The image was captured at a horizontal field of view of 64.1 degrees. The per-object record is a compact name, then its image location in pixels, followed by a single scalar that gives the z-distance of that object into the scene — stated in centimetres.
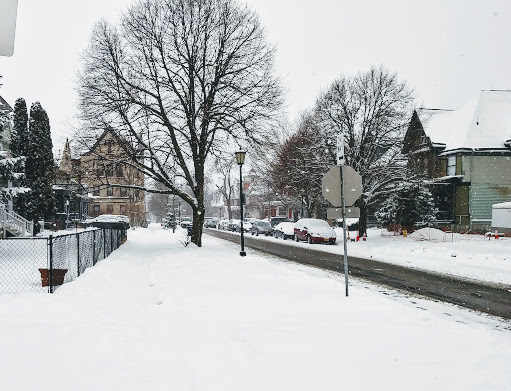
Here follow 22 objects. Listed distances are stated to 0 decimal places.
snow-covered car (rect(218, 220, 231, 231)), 5733
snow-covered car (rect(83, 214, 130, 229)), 3365
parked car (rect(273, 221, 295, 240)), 3328
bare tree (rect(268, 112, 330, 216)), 2952
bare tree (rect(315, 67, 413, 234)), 2758
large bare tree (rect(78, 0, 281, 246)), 1980
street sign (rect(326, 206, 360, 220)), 854
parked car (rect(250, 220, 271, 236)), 4148
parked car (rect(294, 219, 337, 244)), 2798
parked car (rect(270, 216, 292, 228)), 4580
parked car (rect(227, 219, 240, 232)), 5131
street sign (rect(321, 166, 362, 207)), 870
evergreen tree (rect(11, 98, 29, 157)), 3097
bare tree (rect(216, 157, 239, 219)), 2198
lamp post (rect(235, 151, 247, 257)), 1709
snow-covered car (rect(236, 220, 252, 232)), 4795
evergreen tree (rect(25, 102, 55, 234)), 3192
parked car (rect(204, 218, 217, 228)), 6800
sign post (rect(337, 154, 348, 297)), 859
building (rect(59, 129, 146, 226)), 1983
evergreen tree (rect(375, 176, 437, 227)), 3216
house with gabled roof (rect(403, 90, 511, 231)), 3250
